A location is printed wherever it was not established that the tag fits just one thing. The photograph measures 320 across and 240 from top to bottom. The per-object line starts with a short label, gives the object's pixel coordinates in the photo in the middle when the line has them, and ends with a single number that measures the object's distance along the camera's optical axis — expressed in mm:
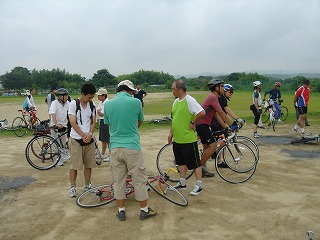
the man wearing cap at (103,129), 7176
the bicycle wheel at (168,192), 4691
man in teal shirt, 4008
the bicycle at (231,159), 5770
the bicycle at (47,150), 6805
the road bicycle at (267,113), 12031
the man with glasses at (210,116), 5469
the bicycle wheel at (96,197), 4742
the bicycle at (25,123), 11786
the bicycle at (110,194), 4723
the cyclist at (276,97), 12383
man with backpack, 4879
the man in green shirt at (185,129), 4828
